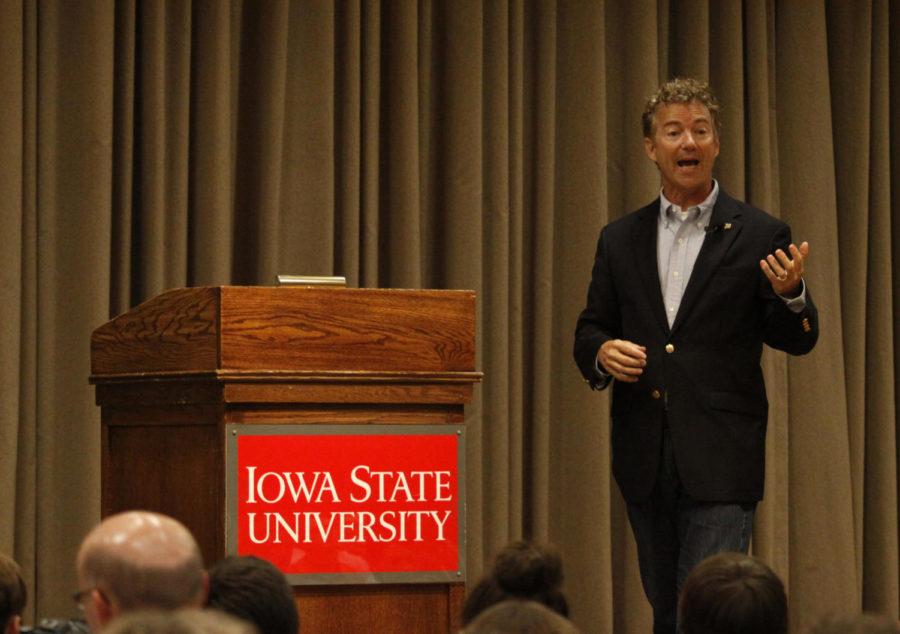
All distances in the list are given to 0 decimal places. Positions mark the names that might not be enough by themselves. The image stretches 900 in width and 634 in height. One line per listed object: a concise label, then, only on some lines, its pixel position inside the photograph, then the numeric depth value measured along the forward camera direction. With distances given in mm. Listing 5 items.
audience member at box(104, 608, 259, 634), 5102
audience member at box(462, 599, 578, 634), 6787
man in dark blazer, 8440
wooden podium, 8117
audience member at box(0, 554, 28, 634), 7424
